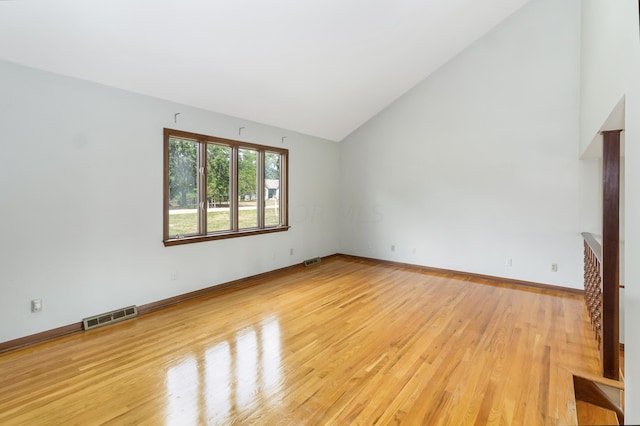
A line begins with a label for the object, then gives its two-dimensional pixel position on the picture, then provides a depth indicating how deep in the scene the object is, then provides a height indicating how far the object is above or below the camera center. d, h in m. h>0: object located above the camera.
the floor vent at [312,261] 6.03 -1.03
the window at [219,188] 3.98 +0.31
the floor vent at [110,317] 3.19 -1.17
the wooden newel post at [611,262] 2.32 -0.39
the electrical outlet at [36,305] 2.89 -0.91
